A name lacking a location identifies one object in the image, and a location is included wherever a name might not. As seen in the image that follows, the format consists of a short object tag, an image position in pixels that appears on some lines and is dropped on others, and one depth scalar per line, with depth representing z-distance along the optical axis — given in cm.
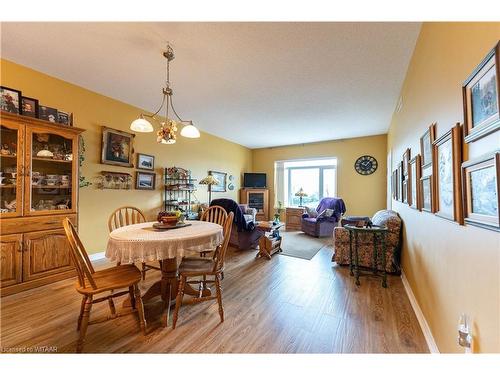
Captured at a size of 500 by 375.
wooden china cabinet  221
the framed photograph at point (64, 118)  269
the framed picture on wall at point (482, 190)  82
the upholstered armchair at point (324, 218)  518
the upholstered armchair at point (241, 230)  361
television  698
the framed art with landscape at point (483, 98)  81
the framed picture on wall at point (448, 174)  111
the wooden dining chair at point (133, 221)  240
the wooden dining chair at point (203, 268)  176
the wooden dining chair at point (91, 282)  146
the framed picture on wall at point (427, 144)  156
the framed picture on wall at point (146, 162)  390
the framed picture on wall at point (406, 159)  243
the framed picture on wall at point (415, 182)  195
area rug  385
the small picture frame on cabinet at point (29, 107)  237
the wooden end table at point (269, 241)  355
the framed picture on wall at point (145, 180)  388
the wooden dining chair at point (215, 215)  276
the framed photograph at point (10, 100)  221
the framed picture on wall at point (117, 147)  337
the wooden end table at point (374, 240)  262
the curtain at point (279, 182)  718
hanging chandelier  210
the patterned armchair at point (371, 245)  285
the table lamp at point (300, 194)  658
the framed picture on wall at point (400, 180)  292
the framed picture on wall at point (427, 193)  154
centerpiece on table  205
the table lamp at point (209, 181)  490
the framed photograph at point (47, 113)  253
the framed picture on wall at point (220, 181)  573
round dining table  160
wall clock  566
